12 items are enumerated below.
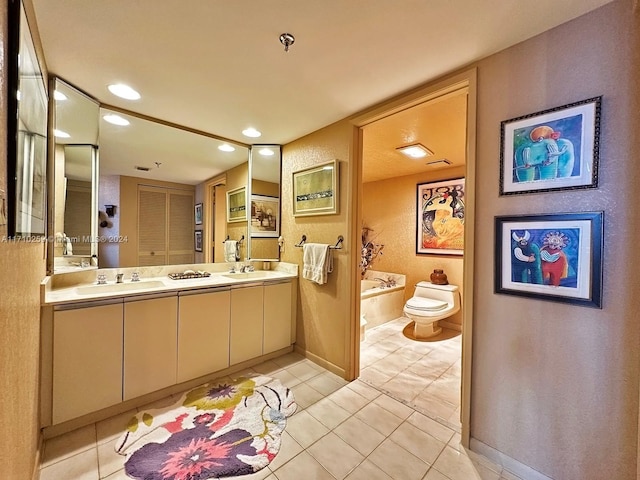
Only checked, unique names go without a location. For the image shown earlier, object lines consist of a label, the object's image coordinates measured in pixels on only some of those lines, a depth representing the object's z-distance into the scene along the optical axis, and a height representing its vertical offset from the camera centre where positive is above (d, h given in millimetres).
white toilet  3137 -829
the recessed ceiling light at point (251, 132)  2528 +1055
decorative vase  3625 -534
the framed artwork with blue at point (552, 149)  1188 +464
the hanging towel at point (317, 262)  2424 -230
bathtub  3587 -905
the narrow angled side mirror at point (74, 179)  1819 +416
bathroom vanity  1619 -767
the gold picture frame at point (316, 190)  2391 +478
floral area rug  1417 -1269
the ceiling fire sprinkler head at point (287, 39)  1332 +1038
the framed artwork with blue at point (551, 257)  1179 -74
